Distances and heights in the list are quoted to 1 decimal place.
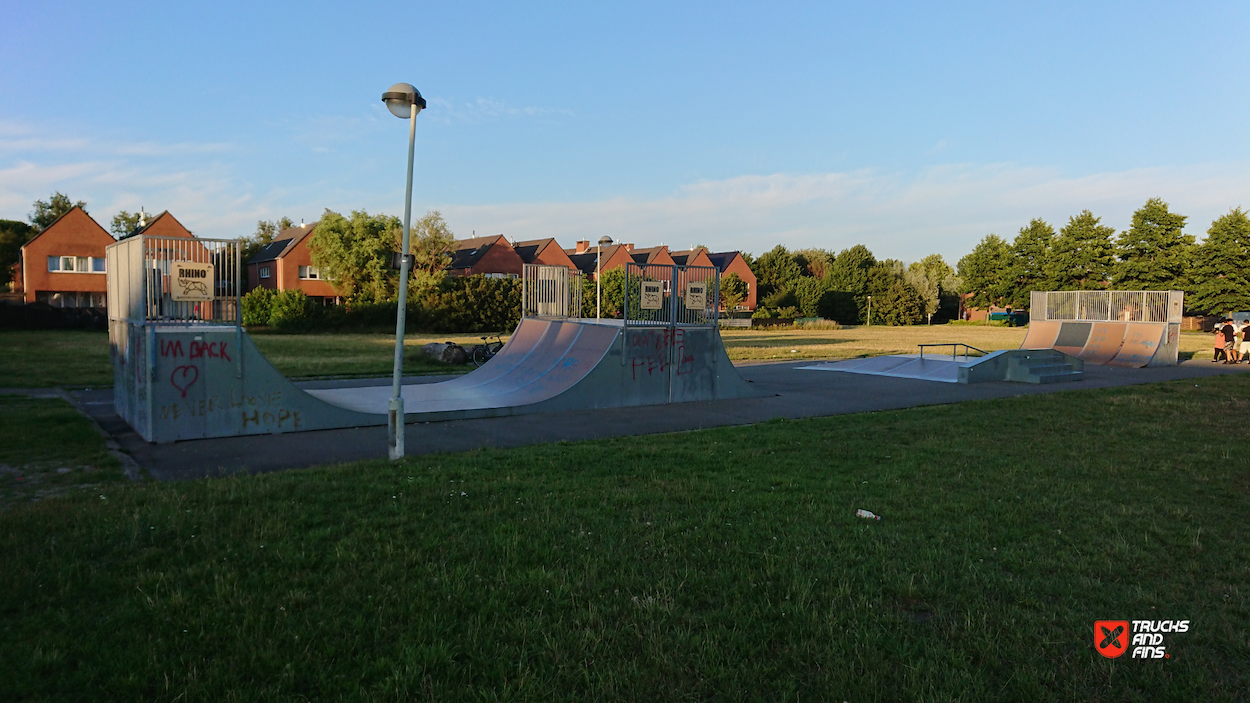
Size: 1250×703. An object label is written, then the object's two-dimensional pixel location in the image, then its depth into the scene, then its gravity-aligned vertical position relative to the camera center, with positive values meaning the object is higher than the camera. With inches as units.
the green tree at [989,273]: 2942.9 +182.0
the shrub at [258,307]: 1614.2 -18.4
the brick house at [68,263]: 1737.2 +72.8
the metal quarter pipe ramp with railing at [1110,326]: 956.0 -8.1
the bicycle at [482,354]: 807.7 -54.0
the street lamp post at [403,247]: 305.9 +24.2
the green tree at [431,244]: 1868.8 +151.6
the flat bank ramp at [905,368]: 747.4 -57.1
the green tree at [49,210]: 2514.8 +283.0
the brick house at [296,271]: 2182.6 +86.8
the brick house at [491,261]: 2527.1 +151.5
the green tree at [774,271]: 3208.7 +176.6
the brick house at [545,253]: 2711.6 +194.4
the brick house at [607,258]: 2847.9 +197.7
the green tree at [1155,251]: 2271.2 +219.6
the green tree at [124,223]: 2511.1 +248.8
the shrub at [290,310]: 1579.7 -23.3
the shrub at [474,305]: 1670.8 -3.1
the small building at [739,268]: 3036.4 +175.7
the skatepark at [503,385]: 366.0 -58.3
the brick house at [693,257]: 3029.0 +220.8
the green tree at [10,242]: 2237.9 +152.4
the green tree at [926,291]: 2807.6 +93.8
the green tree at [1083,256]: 2536.9 +221.3
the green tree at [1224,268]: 2116.1 +158.2
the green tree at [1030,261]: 2854.3 +222.7
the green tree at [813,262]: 3754.9 +262.3
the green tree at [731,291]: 2426.1 +64.0
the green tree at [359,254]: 1903.3 +122.3
